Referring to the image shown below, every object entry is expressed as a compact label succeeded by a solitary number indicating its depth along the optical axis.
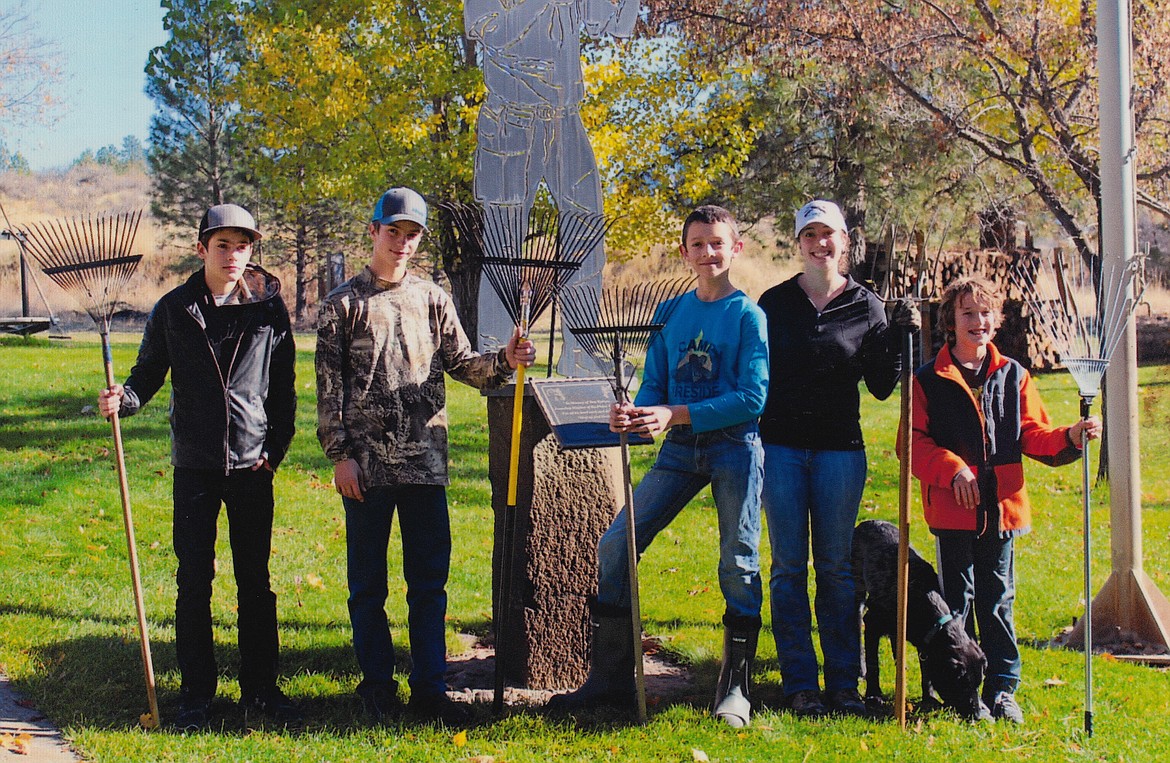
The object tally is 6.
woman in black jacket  4.39
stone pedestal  4.85
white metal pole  5.57
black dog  4.45
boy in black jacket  4.27
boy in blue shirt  4.19
